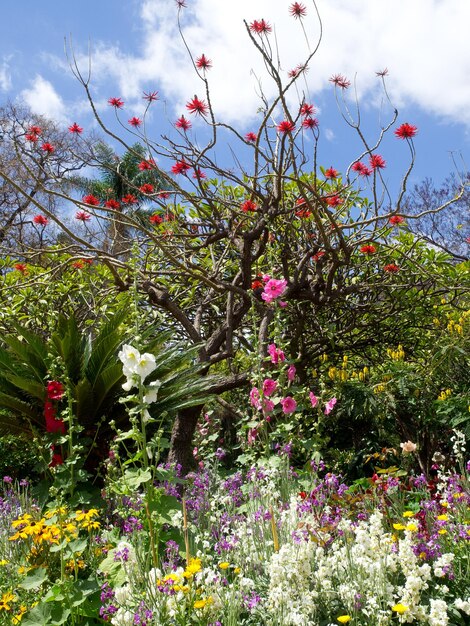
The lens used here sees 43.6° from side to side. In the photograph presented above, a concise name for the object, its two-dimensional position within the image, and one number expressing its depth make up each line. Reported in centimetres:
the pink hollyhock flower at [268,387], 272
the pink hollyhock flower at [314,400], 290
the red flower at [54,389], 289
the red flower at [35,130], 459
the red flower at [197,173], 418
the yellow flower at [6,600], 199
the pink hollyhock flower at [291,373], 276
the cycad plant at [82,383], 336
